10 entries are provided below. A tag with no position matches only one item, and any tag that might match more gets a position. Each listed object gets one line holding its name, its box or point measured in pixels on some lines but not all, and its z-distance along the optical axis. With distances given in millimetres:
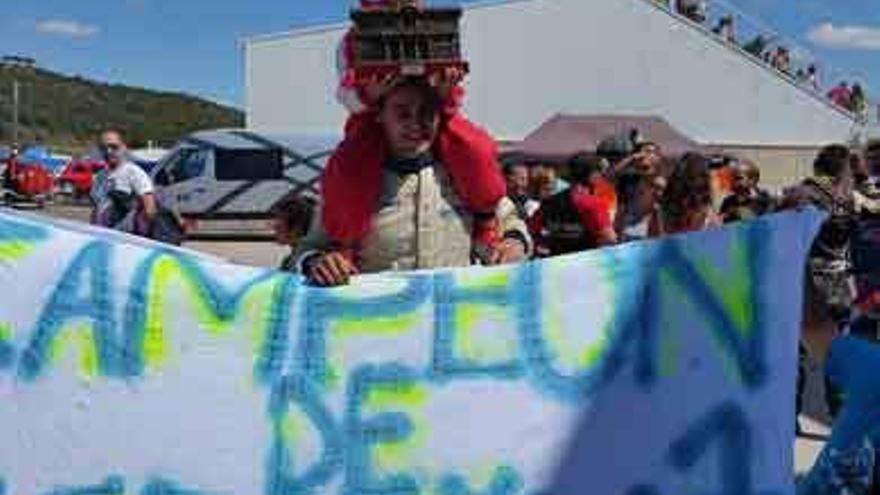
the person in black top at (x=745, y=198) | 7285
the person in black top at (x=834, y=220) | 5673
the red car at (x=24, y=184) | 28327
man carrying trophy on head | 3605
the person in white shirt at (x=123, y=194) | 9750
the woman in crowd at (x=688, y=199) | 5977
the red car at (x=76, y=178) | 41125
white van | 25047
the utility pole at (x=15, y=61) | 55138
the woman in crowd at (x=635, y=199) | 7215
